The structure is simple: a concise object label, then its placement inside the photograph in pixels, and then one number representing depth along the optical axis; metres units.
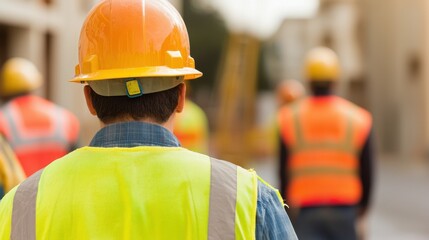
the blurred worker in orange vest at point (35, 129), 9.97
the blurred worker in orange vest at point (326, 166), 9.13
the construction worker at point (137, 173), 3.40
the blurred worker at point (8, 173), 6.36
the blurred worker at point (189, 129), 12.70
